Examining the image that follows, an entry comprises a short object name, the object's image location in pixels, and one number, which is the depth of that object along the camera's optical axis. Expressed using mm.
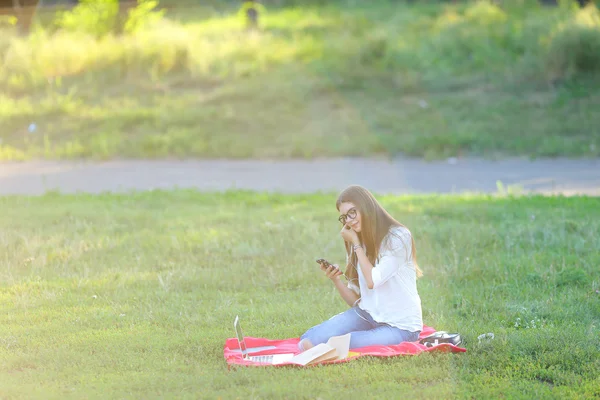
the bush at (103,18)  35031
